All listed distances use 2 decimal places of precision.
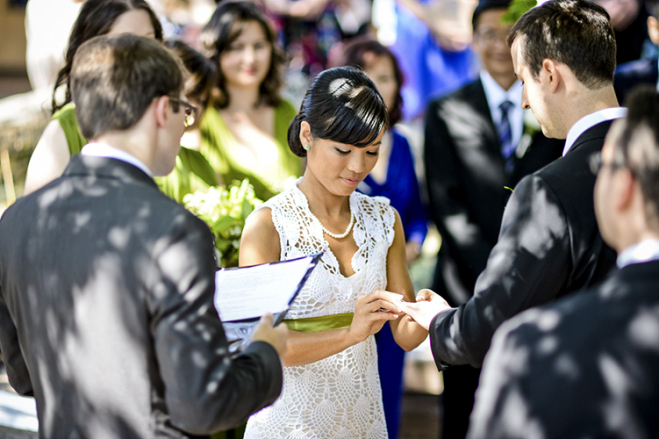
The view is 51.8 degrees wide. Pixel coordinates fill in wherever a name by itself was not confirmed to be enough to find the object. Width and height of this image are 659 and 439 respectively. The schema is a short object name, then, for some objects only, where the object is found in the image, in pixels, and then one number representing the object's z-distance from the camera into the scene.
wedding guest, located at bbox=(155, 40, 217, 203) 3.87
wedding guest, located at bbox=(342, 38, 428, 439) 4.56
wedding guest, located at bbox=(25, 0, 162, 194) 3.16
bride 2.67
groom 2.14
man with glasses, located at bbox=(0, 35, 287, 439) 1.69
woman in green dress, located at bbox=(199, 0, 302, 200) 4.53
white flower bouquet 3.42
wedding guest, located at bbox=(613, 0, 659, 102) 4.83
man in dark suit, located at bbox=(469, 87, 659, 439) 1.33
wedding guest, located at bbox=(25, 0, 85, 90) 5.86
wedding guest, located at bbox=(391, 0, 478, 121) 7.20
